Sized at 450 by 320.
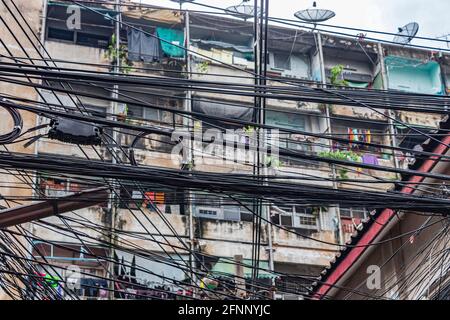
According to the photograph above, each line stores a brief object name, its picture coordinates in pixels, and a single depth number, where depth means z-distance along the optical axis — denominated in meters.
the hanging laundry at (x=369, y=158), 23.45
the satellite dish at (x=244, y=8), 20.31
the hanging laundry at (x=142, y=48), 22.78
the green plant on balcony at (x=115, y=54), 22.47
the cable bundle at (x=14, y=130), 5.80
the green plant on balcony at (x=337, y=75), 24.02
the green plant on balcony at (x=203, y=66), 22.64
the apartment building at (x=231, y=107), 20.56
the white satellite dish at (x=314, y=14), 21.42
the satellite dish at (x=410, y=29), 22.10
